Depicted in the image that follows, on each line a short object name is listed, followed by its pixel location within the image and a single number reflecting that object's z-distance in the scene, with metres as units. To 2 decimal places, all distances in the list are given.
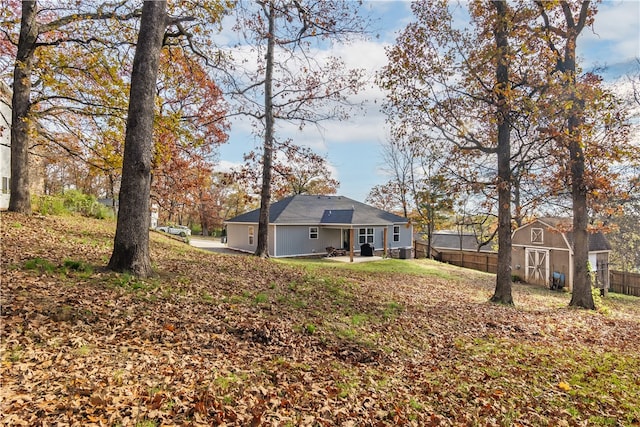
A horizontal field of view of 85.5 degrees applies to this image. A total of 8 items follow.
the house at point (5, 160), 14.49
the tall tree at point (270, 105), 15.46
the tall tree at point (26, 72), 10.59
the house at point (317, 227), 25.28
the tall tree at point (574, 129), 10.07
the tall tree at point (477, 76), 10.08
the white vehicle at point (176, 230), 34.42
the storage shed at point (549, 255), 21.22
